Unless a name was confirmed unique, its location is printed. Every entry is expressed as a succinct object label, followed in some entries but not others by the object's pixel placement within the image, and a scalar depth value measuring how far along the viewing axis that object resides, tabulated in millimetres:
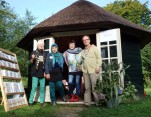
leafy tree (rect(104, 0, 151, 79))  15818
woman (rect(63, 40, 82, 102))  3976
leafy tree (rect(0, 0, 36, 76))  10565
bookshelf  3224
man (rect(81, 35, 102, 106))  3525
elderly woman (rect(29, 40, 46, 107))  3744
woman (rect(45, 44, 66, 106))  3748
